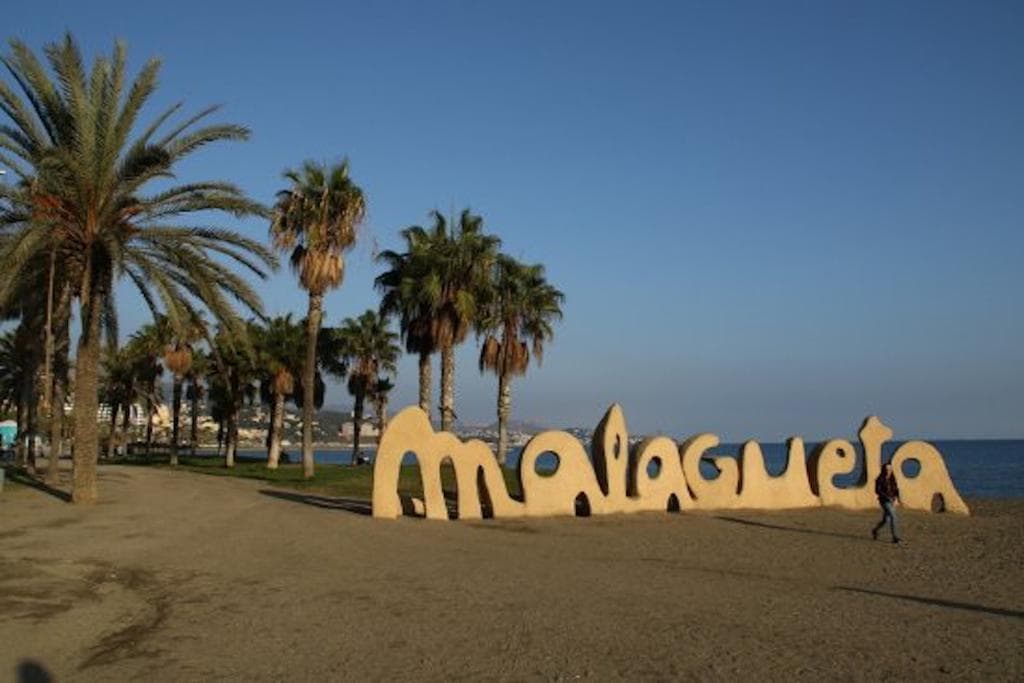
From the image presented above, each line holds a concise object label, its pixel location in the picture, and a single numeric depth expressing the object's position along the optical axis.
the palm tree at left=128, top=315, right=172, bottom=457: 54.22
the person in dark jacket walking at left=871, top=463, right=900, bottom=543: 18.08
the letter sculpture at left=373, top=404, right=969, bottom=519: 20.25
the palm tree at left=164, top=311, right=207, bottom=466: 50.68
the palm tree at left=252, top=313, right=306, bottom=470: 47.22
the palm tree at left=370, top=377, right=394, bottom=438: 57.41
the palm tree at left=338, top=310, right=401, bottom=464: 54.97
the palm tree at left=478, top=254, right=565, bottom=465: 41.47
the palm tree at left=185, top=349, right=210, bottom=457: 56.91
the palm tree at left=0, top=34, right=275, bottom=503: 19.22
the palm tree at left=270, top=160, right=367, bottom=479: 34.66
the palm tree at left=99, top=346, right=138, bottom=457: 60.21
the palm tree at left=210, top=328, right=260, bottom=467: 48.12
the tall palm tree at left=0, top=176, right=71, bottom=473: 18.80
